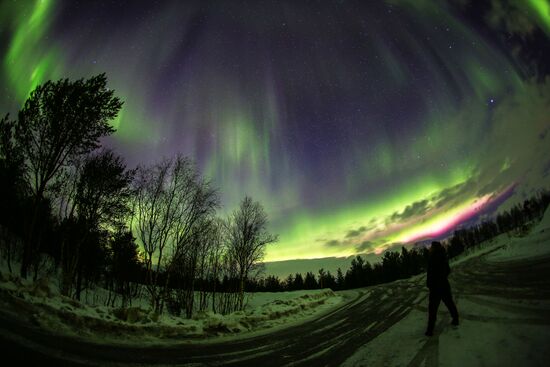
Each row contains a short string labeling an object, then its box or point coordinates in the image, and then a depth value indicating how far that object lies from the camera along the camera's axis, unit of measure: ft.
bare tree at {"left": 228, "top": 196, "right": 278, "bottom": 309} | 95.55
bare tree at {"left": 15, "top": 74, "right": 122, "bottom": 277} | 49.83
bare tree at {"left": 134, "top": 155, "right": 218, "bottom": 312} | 65.62
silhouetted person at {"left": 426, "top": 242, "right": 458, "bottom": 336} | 18.33
